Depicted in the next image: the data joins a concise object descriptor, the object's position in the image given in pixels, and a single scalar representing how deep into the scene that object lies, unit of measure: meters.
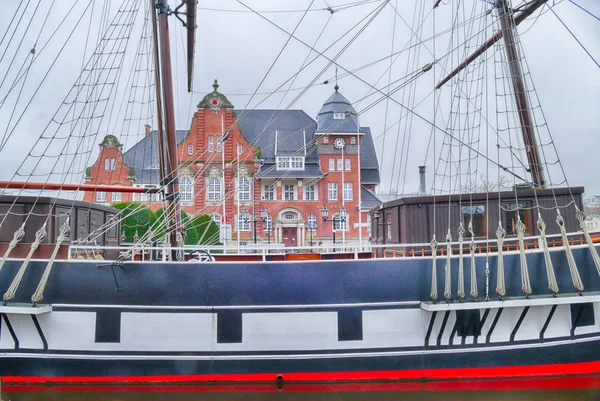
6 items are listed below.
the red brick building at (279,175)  31.16
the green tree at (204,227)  24.17
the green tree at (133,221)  21.96
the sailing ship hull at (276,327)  6.71
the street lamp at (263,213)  32.12
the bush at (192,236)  23.67
